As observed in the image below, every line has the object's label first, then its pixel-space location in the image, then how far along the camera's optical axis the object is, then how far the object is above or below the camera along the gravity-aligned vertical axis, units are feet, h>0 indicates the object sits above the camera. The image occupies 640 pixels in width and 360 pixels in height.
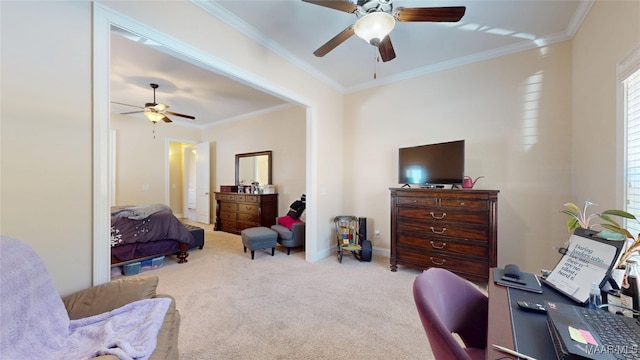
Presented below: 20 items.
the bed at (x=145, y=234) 10.13 -2.51
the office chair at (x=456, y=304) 2.96 -1.88
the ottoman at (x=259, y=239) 11.91 -3.04
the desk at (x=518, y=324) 2.25 -1.61
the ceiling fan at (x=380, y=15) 5.69 +4.12
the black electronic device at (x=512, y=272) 3.90 -1.53
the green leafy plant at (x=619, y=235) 2.92 -0.71
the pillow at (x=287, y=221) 13.36 -2.40
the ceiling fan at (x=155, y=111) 12.85 +3.75
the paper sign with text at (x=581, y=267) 3.00 -1.18
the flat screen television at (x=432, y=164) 9.38 +0.67
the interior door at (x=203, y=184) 21.18 -0.43
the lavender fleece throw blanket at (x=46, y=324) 3.33 -2.33
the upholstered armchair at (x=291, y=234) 12.76 -2.94
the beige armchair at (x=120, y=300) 4.20 -2.36
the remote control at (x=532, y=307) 2.90 -1.58
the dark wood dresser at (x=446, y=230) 8.54 -1.95
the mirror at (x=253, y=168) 17.63 +0.90
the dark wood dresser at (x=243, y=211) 16.19 -2.25
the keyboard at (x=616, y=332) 2.02 -1.45
